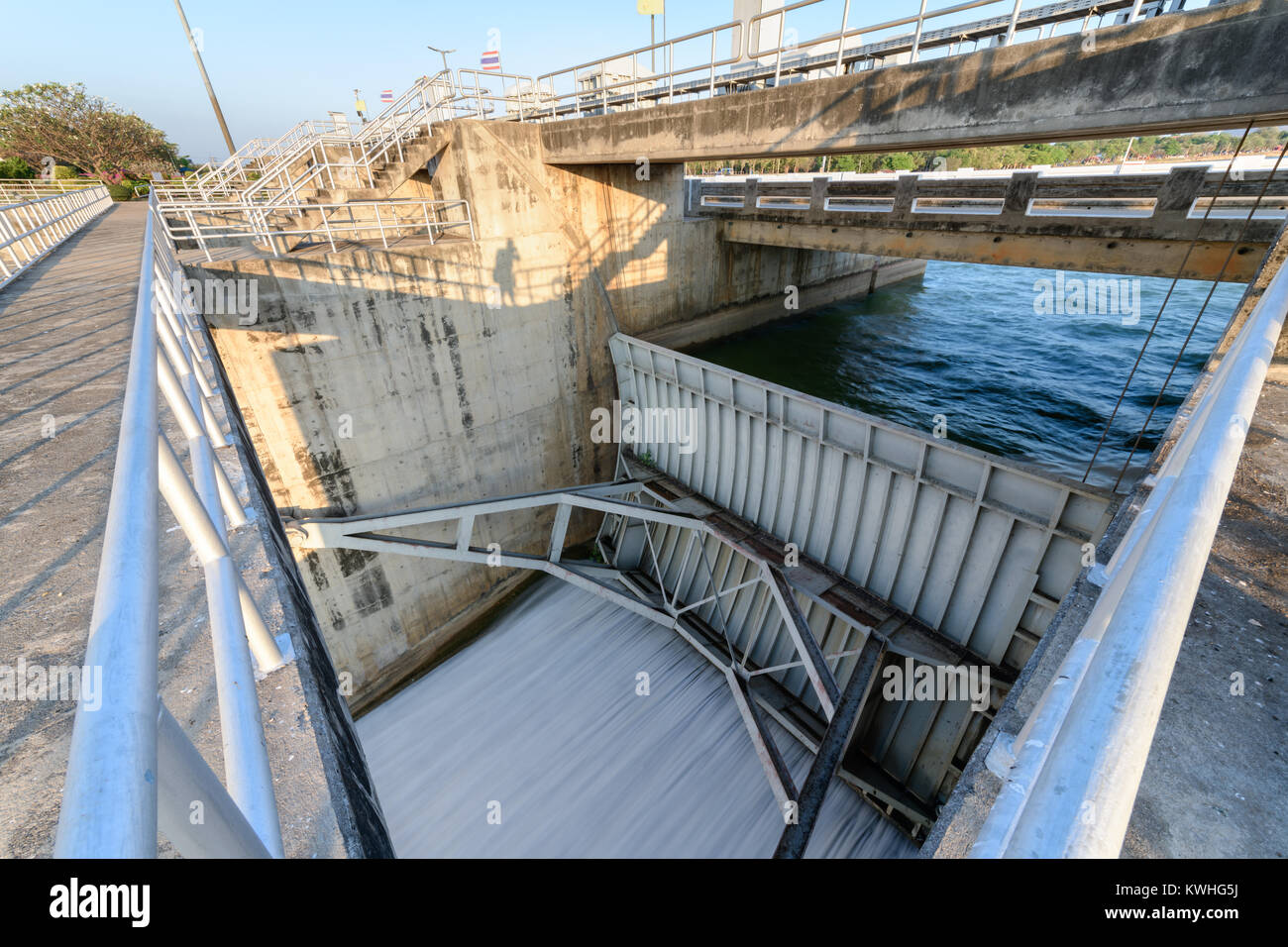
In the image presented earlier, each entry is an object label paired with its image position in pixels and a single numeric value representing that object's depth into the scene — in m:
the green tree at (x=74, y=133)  35.69
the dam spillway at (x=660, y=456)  3.80
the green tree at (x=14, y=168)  28.77
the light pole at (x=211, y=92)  18.00
